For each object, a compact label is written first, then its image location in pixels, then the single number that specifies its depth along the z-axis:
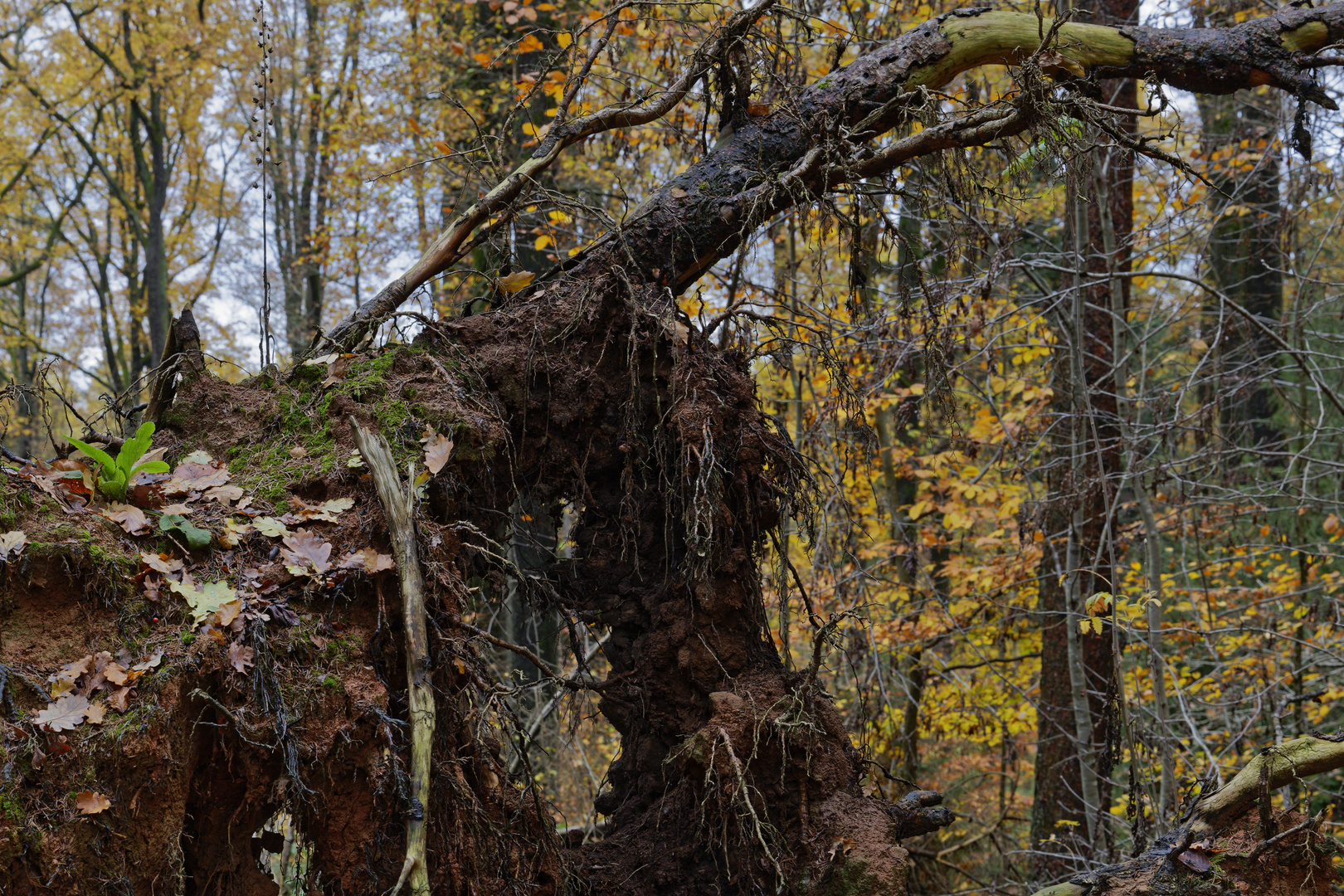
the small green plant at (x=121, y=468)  2.61
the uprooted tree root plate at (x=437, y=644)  2.21
